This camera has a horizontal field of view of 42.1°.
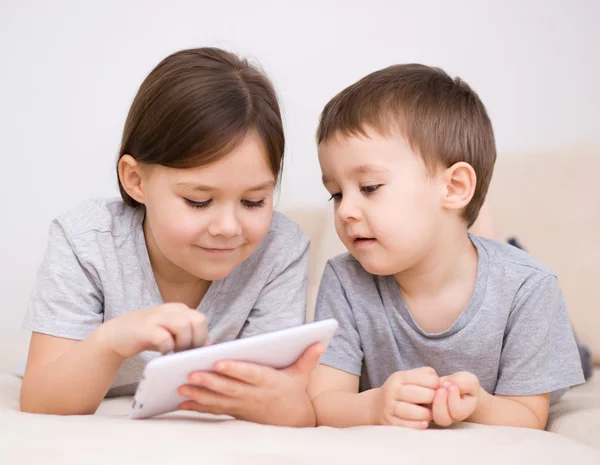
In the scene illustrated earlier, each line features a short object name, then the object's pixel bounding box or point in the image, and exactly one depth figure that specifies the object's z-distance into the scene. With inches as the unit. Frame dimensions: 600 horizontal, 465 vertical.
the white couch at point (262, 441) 35.6
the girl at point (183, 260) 45.0
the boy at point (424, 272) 51.2
